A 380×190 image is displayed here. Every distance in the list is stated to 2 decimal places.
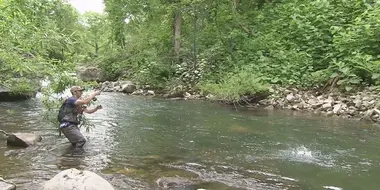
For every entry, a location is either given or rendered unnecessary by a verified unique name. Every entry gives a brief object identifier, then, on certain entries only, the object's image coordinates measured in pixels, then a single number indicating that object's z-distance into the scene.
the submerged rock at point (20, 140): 7.68
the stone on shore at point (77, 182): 4.72
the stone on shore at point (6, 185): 4.68
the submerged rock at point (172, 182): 5.63
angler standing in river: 7.75
